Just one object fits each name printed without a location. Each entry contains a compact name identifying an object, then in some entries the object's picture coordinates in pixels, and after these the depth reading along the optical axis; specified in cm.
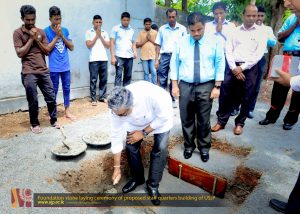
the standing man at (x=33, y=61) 393
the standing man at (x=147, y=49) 663
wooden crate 311
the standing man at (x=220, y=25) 459
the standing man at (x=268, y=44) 484
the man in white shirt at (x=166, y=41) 574
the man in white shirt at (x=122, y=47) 618
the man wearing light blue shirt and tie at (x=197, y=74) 332
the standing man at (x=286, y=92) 409
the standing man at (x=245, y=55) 408
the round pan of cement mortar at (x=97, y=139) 391
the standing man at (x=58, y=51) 446
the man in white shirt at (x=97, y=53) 588
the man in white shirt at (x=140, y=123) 232
